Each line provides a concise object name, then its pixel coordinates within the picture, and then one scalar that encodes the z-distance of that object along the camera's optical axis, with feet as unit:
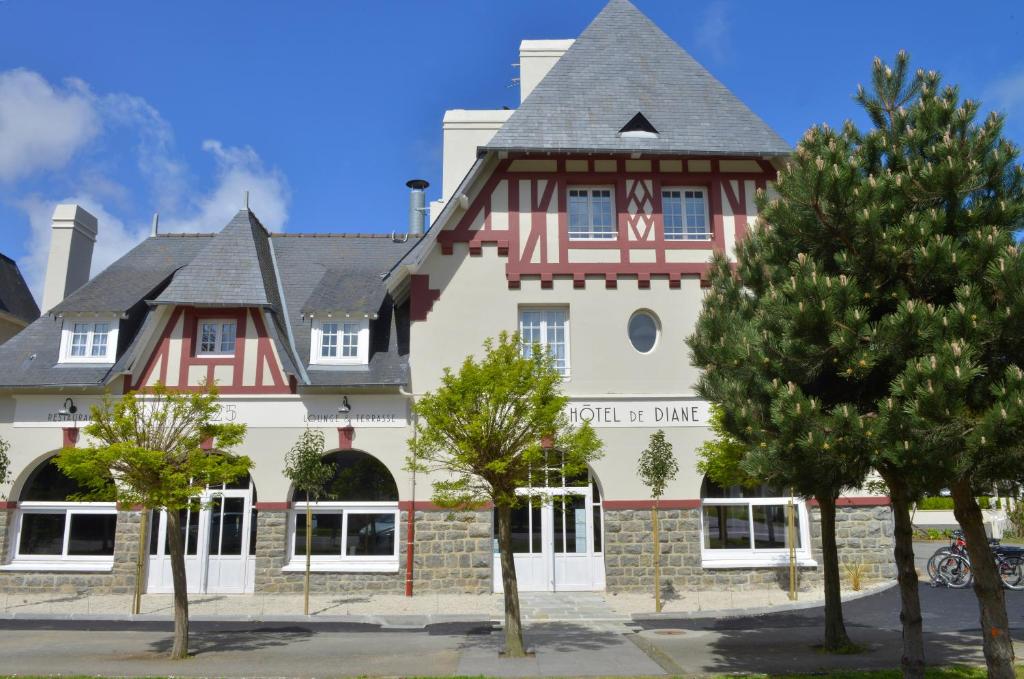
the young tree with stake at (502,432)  35.35
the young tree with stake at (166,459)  35.63
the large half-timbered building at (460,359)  55.77
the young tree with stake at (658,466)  52.95
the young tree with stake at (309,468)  52.08
